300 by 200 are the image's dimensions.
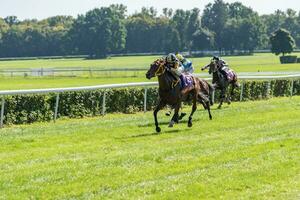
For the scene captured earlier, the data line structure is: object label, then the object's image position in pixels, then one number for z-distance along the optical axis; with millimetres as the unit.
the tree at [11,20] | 170650
